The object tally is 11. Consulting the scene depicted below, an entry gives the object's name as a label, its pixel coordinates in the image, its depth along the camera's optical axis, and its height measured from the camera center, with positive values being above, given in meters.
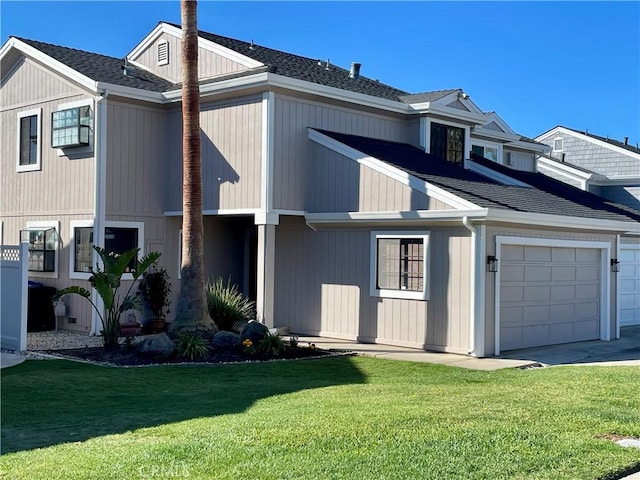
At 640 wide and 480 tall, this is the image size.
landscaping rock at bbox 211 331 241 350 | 13.35 -1.56
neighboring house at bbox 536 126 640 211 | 28.67 +3.47
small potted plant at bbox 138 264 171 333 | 16.64 -0.99
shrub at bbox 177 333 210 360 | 12.68 -1.60
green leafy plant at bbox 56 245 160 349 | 13.46 -0.70
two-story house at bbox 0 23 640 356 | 14.23 +1.03
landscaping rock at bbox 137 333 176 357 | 12.66 -1.58
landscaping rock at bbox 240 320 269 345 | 13.62 -1.44
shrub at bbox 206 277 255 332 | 15.55 -1.19
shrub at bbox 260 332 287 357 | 13.21 -1.61
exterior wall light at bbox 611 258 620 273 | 16.96 -0.20
